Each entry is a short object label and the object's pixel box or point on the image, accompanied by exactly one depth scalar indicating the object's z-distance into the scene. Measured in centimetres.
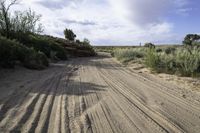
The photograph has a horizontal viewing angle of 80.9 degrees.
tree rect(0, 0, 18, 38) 1461
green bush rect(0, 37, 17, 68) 694
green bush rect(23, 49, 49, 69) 797
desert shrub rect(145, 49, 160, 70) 760
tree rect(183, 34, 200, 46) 2003
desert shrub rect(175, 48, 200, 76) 625
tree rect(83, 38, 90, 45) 2918
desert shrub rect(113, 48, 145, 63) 1156
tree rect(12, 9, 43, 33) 1656
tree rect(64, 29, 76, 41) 3566
